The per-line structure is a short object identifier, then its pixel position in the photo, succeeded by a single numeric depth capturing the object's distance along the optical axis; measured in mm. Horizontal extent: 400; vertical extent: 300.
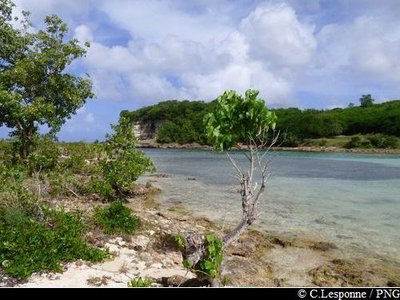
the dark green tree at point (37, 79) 23031
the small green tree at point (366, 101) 173750
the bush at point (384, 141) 119375
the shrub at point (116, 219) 14719
